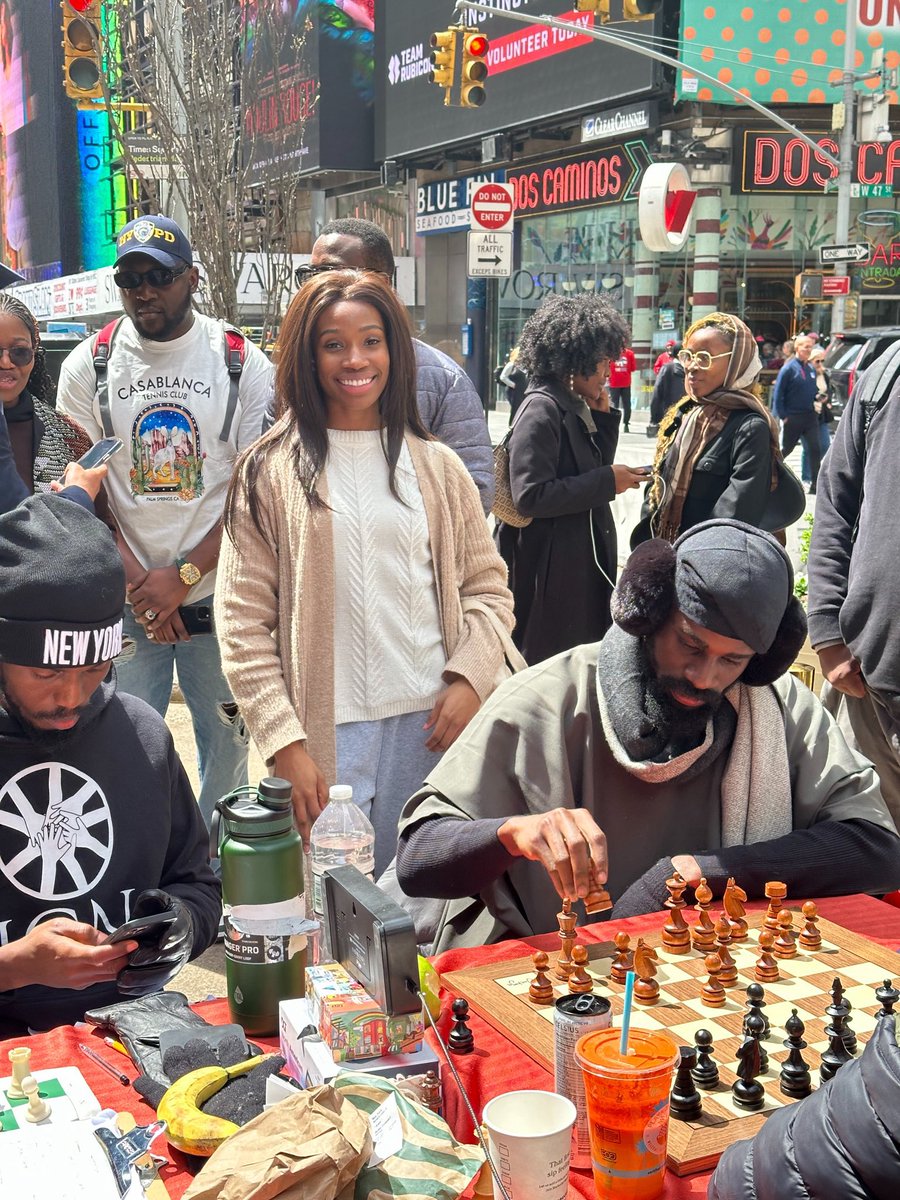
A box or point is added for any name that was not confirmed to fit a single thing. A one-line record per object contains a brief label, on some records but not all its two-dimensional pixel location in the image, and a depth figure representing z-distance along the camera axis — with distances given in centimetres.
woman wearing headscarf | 533
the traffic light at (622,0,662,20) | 1400
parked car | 1077
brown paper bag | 137
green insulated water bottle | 204
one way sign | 1778
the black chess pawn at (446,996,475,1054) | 194
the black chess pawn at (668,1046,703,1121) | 178
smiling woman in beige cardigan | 330
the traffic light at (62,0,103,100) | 1116
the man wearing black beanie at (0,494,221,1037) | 234
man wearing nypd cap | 418
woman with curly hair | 540
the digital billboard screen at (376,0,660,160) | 2411
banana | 165
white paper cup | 150
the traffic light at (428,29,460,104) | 1541
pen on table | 192
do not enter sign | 1375
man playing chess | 255
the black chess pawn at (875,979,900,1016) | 192
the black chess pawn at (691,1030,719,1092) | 183
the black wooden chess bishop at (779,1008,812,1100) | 182
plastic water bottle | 255
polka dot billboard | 2272
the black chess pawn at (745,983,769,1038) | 202
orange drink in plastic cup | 155
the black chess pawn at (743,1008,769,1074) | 190
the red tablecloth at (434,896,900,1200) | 171
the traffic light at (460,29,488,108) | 1545
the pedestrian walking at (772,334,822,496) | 1589
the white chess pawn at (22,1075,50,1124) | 175
